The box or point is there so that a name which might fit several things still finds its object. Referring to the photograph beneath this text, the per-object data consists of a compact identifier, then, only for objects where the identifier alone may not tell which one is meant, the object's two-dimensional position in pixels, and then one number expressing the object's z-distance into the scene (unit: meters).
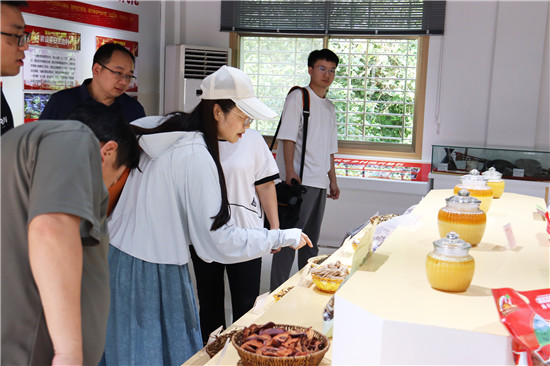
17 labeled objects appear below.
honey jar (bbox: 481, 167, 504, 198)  2.55
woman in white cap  1.96
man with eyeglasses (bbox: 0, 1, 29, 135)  1.32
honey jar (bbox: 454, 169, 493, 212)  2.19
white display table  1.16
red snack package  1.12
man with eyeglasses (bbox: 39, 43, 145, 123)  3.22
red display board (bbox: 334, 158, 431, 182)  5.86
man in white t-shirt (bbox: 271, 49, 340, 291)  4.13
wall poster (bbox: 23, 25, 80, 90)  4.46
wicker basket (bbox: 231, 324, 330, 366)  1.47
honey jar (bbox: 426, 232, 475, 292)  1.32
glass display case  4.94
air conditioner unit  6.08
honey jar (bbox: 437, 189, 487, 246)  1.70
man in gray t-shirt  1.10
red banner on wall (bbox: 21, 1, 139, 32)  4.56
